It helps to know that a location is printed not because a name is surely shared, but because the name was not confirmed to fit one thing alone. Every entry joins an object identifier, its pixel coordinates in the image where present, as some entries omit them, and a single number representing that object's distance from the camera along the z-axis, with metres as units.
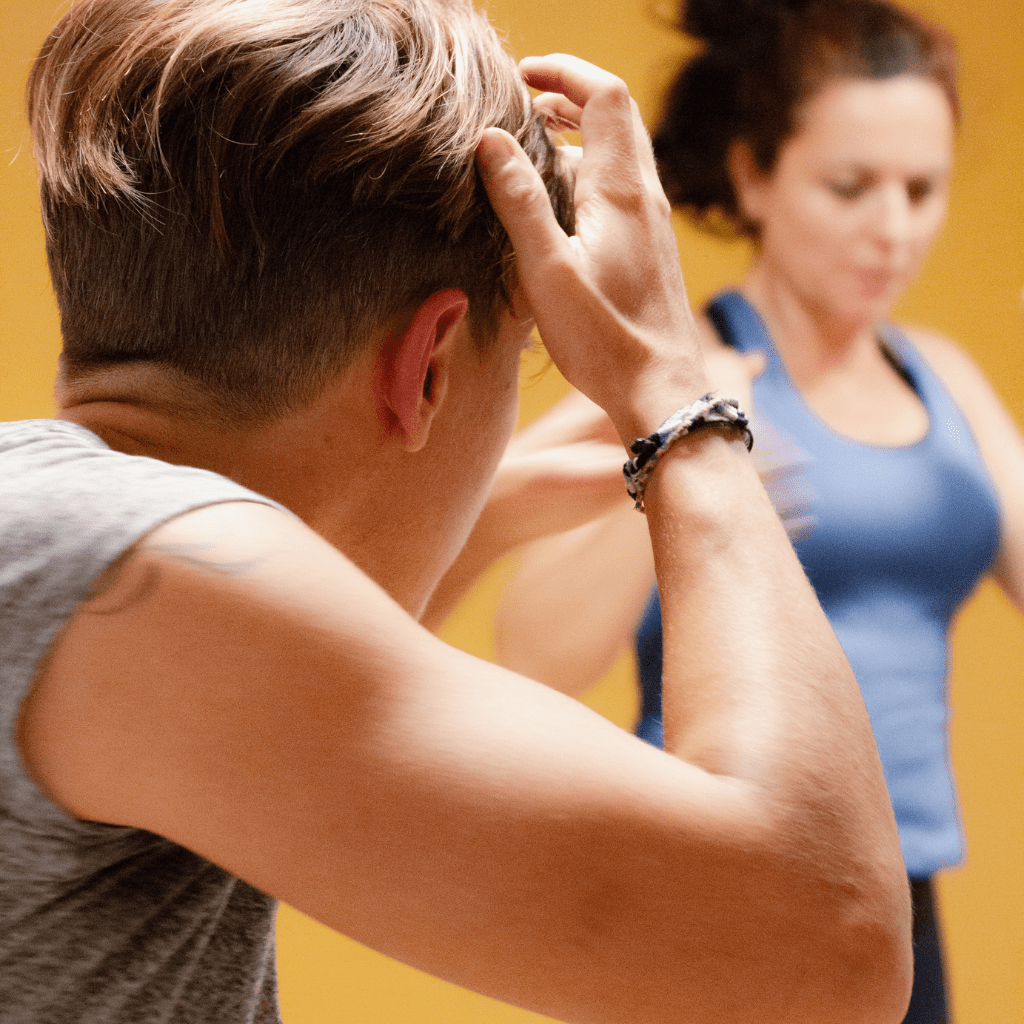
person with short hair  1.25
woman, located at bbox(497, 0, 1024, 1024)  2.01
